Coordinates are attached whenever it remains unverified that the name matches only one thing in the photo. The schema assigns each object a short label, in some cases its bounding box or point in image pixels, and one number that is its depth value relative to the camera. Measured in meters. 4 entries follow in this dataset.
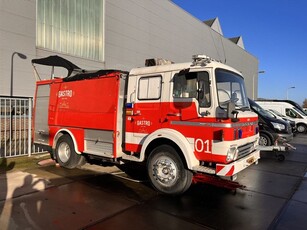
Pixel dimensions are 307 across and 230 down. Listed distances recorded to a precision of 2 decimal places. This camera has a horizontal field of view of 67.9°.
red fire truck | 4.30
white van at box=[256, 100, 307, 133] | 16.59
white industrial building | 10.90
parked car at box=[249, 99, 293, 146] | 8.92
